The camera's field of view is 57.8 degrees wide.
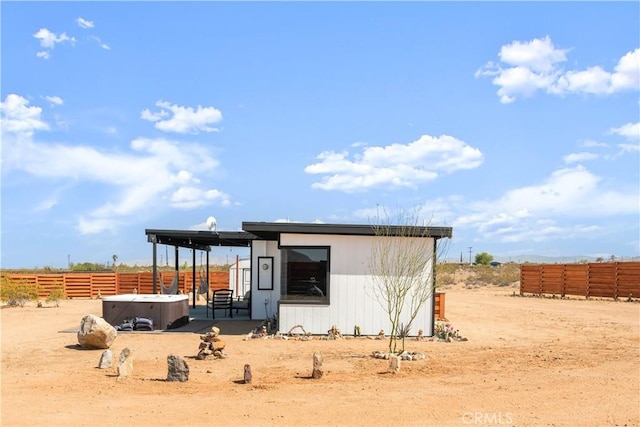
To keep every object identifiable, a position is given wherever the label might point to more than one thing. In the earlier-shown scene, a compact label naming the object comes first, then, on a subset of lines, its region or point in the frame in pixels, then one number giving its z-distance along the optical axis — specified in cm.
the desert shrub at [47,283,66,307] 2332
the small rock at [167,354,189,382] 831
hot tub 1451
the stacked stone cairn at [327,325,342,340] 1315
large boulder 1134
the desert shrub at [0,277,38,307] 2323
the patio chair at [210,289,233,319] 1747
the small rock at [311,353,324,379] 858
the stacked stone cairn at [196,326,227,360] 1030
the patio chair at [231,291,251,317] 1764
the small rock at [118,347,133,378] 868
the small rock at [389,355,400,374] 914
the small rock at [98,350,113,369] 948
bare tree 1282
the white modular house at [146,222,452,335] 1348
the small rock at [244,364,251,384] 829
